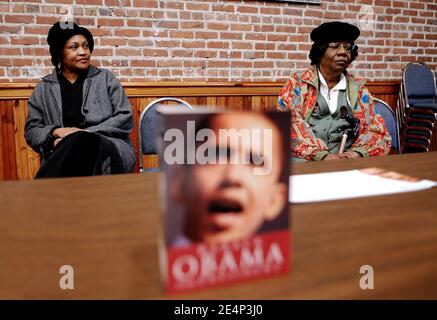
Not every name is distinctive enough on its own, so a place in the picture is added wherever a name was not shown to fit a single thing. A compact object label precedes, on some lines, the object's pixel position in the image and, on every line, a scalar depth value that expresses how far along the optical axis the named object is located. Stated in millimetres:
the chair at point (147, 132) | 2410
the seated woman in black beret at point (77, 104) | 2336
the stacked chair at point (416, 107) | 3725
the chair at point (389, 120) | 2459
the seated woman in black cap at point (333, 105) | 2271
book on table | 450
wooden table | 482
